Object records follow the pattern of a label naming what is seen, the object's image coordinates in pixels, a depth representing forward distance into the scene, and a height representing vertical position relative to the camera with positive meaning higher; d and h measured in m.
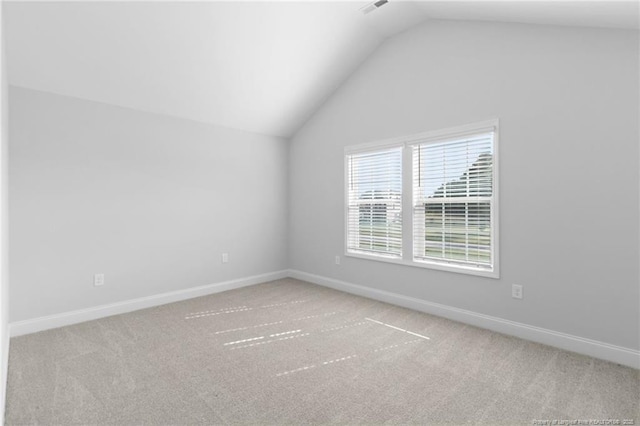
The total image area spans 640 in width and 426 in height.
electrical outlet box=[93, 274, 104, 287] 3.39 -0.72
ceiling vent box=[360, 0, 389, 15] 3.26 +2.10
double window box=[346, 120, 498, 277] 3.16 +0.13
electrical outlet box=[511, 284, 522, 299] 2.90 -0.71
